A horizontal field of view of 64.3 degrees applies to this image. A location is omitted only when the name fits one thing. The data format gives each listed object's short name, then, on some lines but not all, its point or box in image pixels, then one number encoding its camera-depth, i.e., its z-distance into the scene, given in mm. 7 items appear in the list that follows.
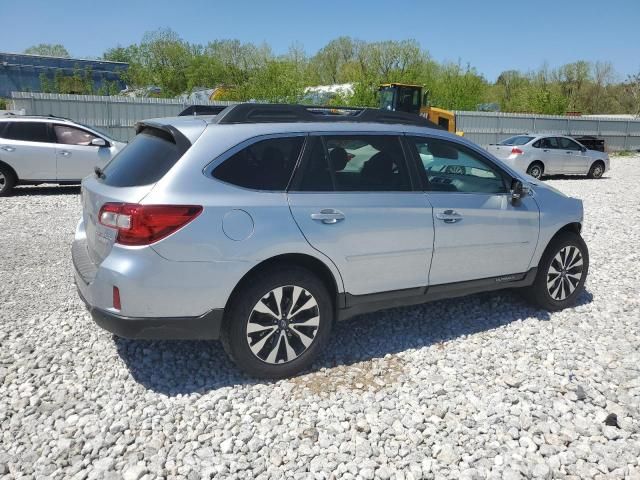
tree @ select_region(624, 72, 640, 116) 56650
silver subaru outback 3021
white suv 10258
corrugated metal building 57500
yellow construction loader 22188
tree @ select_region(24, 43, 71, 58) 70500
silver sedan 17297
